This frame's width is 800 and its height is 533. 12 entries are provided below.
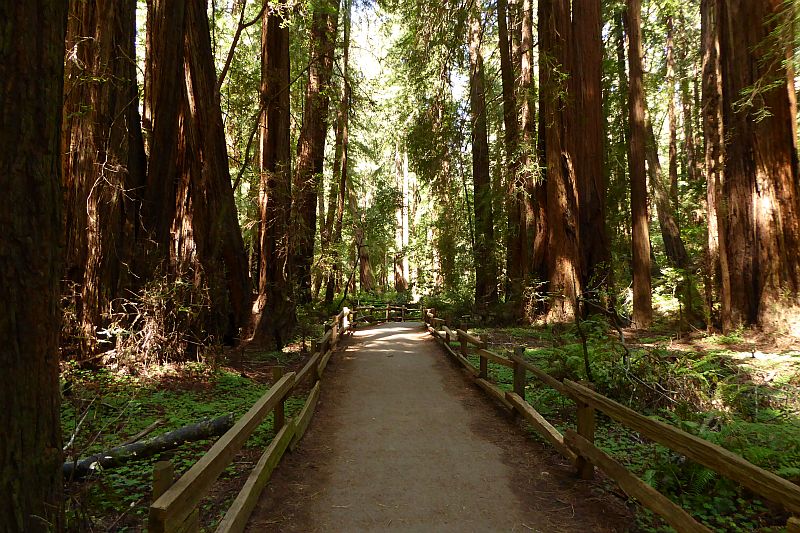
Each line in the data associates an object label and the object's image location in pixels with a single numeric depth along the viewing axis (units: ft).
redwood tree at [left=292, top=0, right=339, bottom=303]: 44.57
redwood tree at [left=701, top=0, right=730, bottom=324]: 35.65
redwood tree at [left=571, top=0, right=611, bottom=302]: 46.52
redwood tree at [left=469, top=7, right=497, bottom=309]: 63.93
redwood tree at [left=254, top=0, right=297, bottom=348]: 42.37
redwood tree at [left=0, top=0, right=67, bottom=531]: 9.23
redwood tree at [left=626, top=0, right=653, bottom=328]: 46.78
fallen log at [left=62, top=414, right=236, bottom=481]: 13.85
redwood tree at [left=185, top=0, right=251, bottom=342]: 35.09
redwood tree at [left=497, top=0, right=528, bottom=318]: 51.16
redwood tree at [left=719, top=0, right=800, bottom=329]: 31.53
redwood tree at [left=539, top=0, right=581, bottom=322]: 46.78
